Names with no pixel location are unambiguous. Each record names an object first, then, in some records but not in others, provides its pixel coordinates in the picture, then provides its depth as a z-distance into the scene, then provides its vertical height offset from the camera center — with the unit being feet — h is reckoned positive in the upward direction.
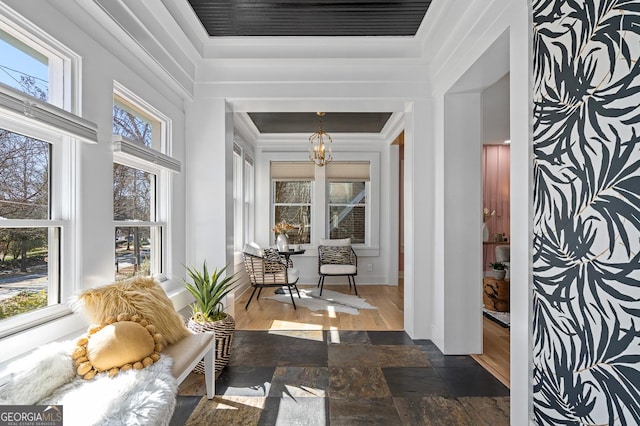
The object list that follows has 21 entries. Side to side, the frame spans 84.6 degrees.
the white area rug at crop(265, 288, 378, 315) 15.38 -4.15
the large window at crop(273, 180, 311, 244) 21.25 +0.45
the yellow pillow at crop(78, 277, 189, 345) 6.17 -1.70
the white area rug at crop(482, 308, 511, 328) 12.81 -3.95
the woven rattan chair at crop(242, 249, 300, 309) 15.01 -2.48
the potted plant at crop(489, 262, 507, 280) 14.19 -2.26
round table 16.78 -1.90
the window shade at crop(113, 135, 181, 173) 7.40 +1.40
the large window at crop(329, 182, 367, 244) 21.39 +0.23
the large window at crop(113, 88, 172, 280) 8.06 +0.62
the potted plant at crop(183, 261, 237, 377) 8.73 -2.71
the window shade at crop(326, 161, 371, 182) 20.98 +2.56
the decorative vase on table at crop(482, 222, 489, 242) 22.97 -1.25
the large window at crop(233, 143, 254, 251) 17.74 +0.94
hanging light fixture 19.61 +4.00
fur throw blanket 4.41 -2.45
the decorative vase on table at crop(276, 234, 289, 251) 17.05 -1.45
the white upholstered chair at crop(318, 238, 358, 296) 19.39 -2.24
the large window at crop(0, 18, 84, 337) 5.19 +0.55
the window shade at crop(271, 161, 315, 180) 20.90 +2.65
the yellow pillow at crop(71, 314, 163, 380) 5.34 -2.15
